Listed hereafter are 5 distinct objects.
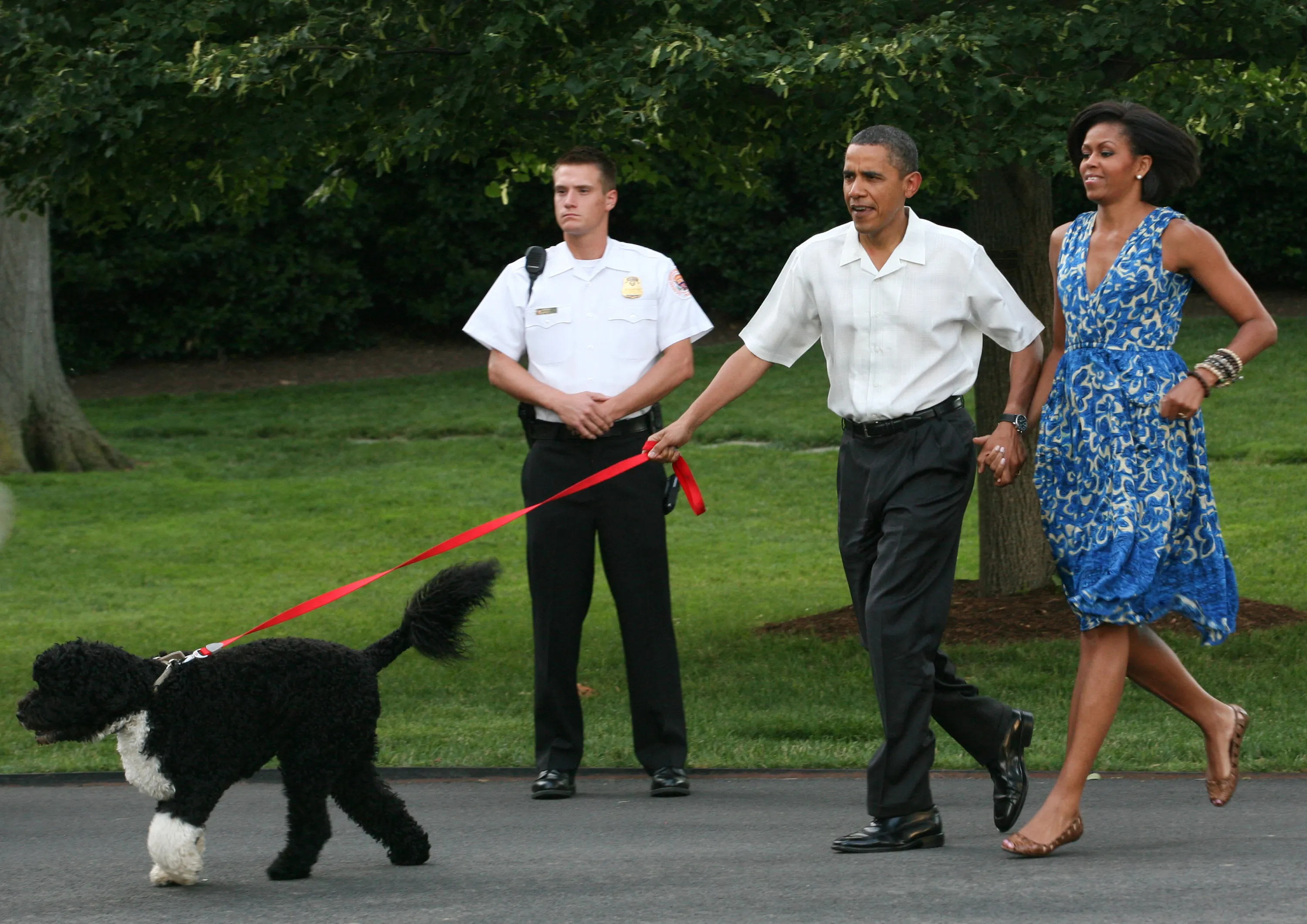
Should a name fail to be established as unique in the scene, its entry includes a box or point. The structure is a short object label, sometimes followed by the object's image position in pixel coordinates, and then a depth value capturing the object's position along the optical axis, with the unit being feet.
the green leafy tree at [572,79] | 47.50
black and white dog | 30.01
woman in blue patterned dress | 31.94
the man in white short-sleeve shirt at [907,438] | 32.63
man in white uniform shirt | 39.91
